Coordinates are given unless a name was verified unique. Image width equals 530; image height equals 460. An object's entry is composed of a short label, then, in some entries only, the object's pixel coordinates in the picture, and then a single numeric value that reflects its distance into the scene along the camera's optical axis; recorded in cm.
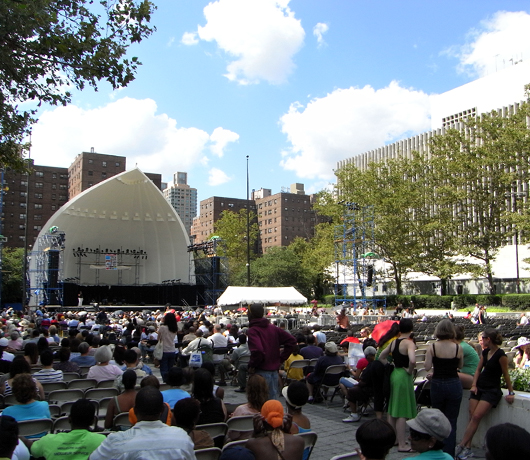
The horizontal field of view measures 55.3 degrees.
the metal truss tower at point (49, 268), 3941
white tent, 2886
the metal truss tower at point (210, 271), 4328
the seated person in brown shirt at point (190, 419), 386
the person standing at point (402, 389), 586
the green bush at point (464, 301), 3977
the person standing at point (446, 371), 544
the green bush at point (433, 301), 4147
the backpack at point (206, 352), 1031
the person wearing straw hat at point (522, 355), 889
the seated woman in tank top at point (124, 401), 523
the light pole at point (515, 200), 3791
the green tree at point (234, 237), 6912
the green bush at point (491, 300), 3751
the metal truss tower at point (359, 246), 3546
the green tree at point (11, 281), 5992
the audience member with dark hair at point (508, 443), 218
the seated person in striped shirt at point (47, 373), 697
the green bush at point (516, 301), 3422
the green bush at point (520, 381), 629
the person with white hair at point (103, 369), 745
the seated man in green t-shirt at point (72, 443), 368
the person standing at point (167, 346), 955
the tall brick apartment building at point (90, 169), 9019
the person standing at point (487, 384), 568
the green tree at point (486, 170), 3800
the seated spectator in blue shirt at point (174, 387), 496
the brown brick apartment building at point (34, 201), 8212
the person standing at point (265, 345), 597
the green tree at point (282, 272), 5716
